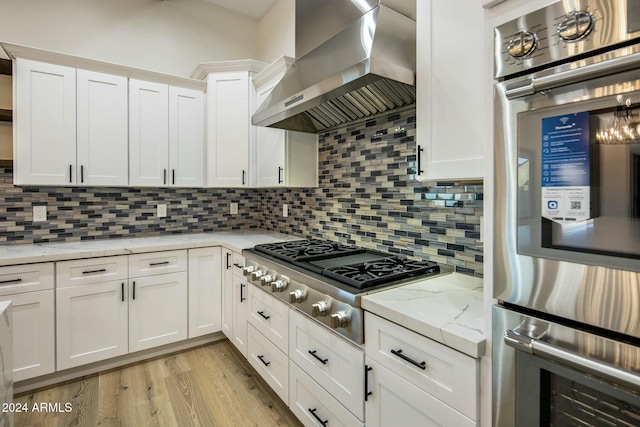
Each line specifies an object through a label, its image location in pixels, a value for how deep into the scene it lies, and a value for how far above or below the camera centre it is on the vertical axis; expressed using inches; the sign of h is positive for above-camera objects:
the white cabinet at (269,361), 73.0 -36.2
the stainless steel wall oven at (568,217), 26.8 -0.2
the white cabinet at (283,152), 102.3 +20.1
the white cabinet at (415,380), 38.3 -21.8
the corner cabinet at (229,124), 115.7 +32.2
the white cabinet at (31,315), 82.3 -26.3
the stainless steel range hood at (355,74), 57.6 +27.8
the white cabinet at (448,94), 47.4 +18.7
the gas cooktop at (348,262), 57.9 -10.5
